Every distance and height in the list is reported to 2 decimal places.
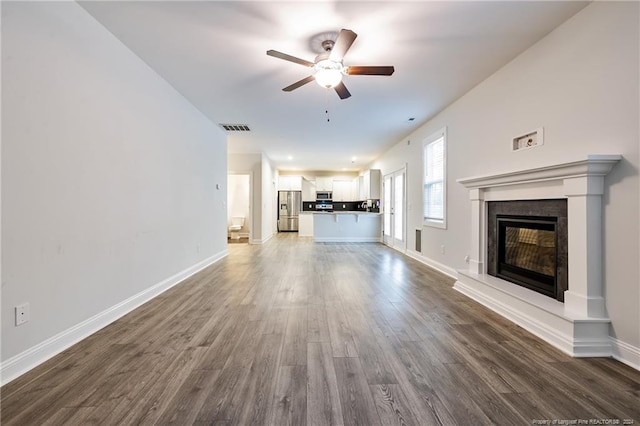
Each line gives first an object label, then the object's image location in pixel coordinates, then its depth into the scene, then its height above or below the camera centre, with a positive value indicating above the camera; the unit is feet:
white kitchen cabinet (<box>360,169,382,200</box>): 27.66 +3.00
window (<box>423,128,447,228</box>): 14.33 +1.91
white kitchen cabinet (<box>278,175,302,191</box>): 36.74 +3.95
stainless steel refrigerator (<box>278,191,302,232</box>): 36.88 +0.34
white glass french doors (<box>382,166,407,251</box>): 21.07 +0.25
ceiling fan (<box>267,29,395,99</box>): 7.48 +4.45
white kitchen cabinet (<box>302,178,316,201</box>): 36.19 +3.08
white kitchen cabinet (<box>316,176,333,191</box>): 35.94 +3.61
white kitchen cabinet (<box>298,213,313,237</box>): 33.12 -1.81
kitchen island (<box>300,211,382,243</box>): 27.12 -1.68
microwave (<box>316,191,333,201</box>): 35.83 +2.24
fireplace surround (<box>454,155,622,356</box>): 6.31 -1.57
